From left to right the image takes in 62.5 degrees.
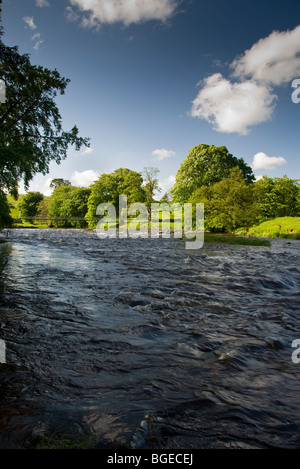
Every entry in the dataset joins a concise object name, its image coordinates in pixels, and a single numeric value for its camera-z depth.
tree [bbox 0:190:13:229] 16.80
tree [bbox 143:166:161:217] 61.91
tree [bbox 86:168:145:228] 71.50
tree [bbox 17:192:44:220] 96.31
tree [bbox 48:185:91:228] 83.86
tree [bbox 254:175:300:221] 52.66
